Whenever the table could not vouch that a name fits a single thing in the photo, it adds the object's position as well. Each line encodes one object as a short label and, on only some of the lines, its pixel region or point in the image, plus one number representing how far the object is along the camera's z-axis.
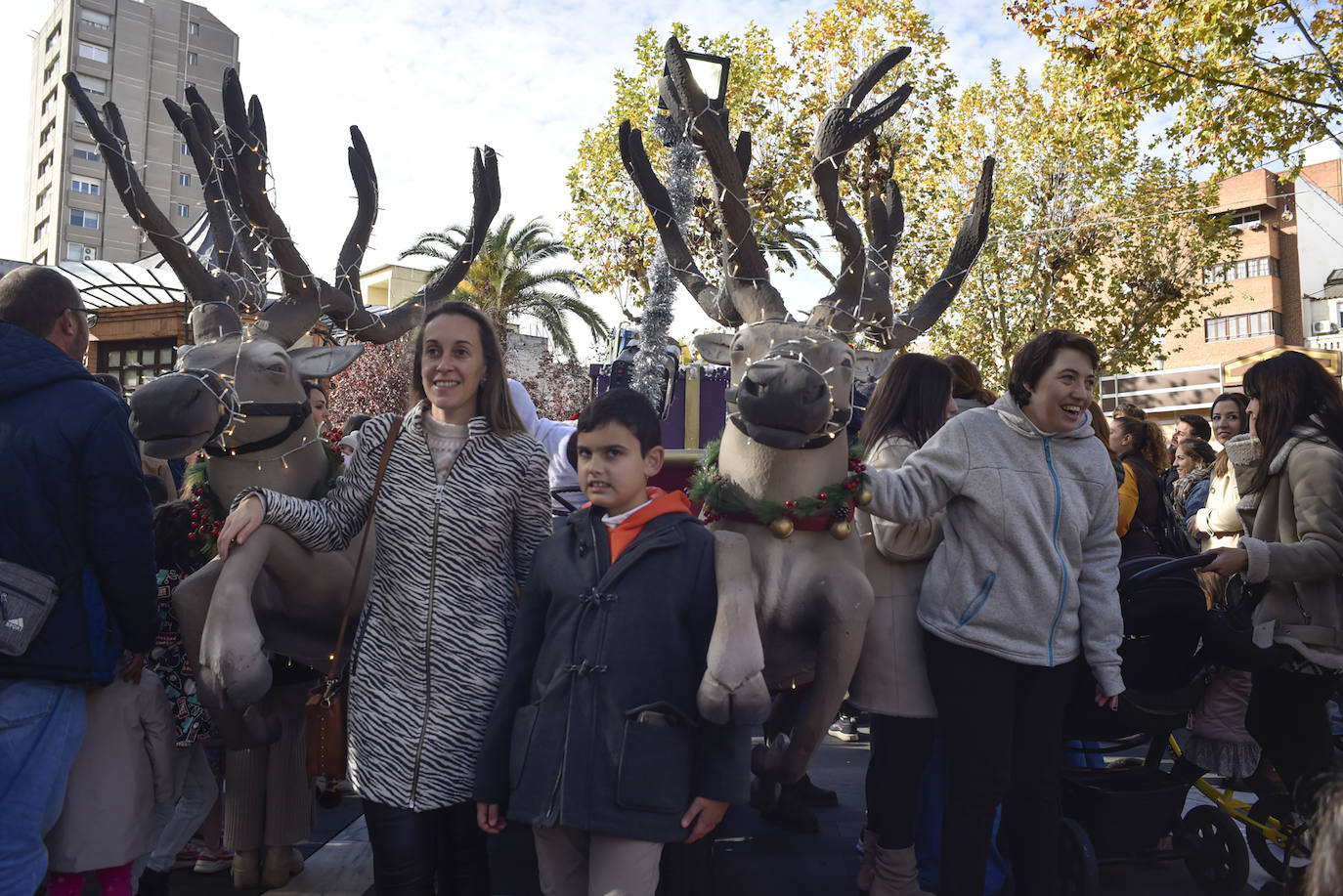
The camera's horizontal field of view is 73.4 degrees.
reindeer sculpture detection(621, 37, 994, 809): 2.70
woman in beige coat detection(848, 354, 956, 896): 3.08
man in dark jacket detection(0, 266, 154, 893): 2.41
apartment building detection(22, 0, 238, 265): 46.44
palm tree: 21.50
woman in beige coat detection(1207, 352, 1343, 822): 3.17
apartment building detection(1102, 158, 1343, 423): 30.14
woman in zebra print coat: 2.49
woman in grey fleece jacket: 2.86
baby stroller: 3.35
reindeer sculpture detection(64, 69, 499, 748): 2.67
